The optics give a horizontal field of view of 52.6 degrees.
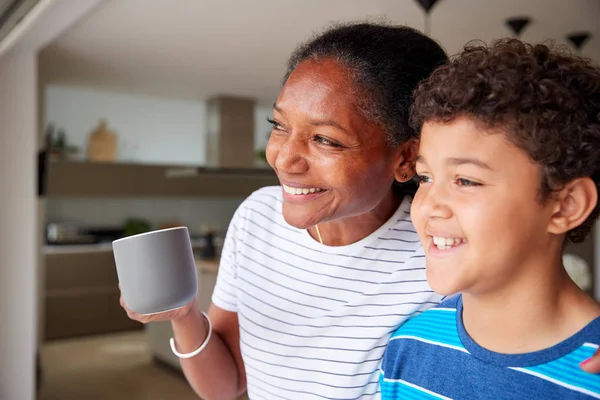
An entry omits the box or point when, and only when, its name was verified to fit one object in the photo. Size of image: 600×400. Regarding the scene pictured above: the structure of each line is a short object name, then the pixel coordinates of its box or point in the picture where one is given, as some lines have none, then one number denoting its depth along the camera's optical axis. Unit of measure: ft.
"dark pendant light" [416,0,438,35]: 11.45
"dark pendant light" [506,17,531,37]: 13.55
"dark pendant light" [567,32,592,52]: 14.88
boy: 2.15
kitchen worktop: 20.20
